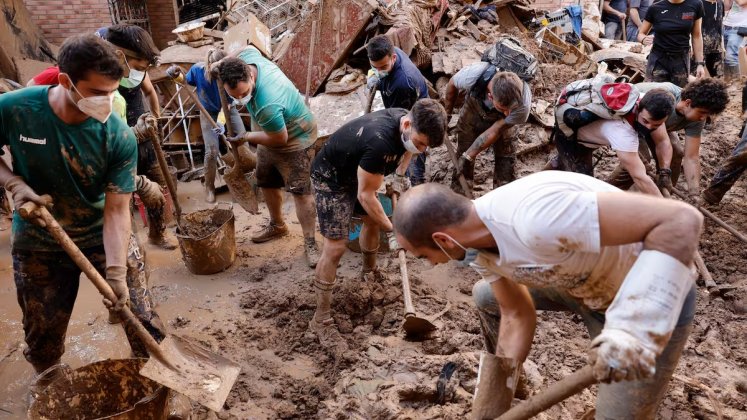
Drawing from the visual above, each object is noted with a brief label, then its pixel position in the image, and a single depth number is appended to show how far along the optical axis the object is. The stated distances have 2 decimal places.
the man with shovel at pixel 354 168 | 3.36
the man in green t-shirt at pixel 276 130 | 4.30
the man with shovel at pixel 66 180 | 2.47
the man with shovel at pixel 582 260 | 1.64
